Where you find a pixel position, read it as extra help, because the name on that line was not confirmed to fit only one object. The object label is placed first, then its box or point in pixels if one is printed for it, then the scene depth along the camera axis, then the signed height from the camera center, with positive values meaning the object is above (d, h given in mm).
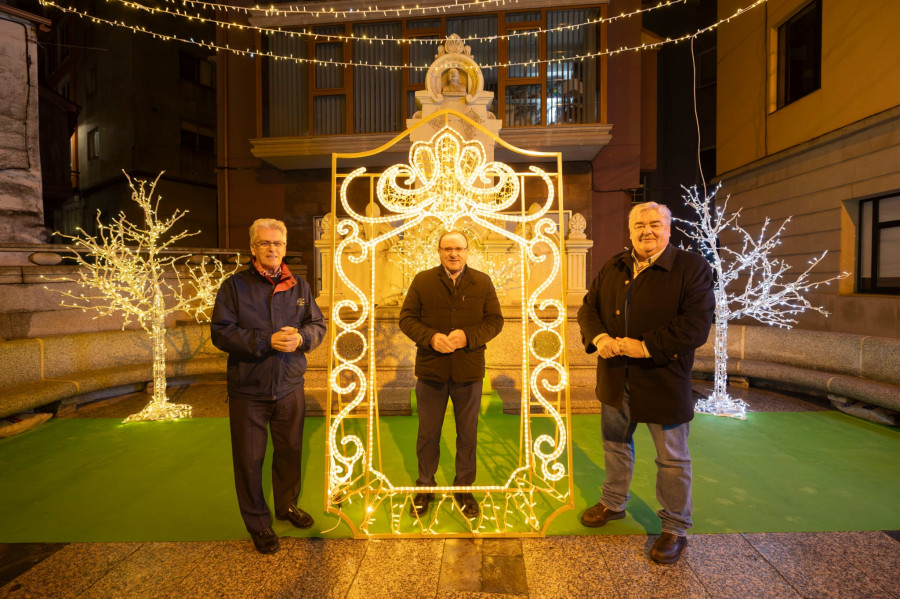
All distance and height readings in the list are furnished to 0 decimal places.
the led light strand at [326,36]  10277 +5794
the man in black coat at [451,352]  3004 -427
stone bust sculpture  6762 +2934
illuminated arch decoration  2961 -894
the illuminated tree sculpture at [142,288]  5383 -66
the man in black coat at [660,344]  2549 -328
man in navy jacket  2652 -413
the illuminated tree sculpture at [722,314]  5332 -347
